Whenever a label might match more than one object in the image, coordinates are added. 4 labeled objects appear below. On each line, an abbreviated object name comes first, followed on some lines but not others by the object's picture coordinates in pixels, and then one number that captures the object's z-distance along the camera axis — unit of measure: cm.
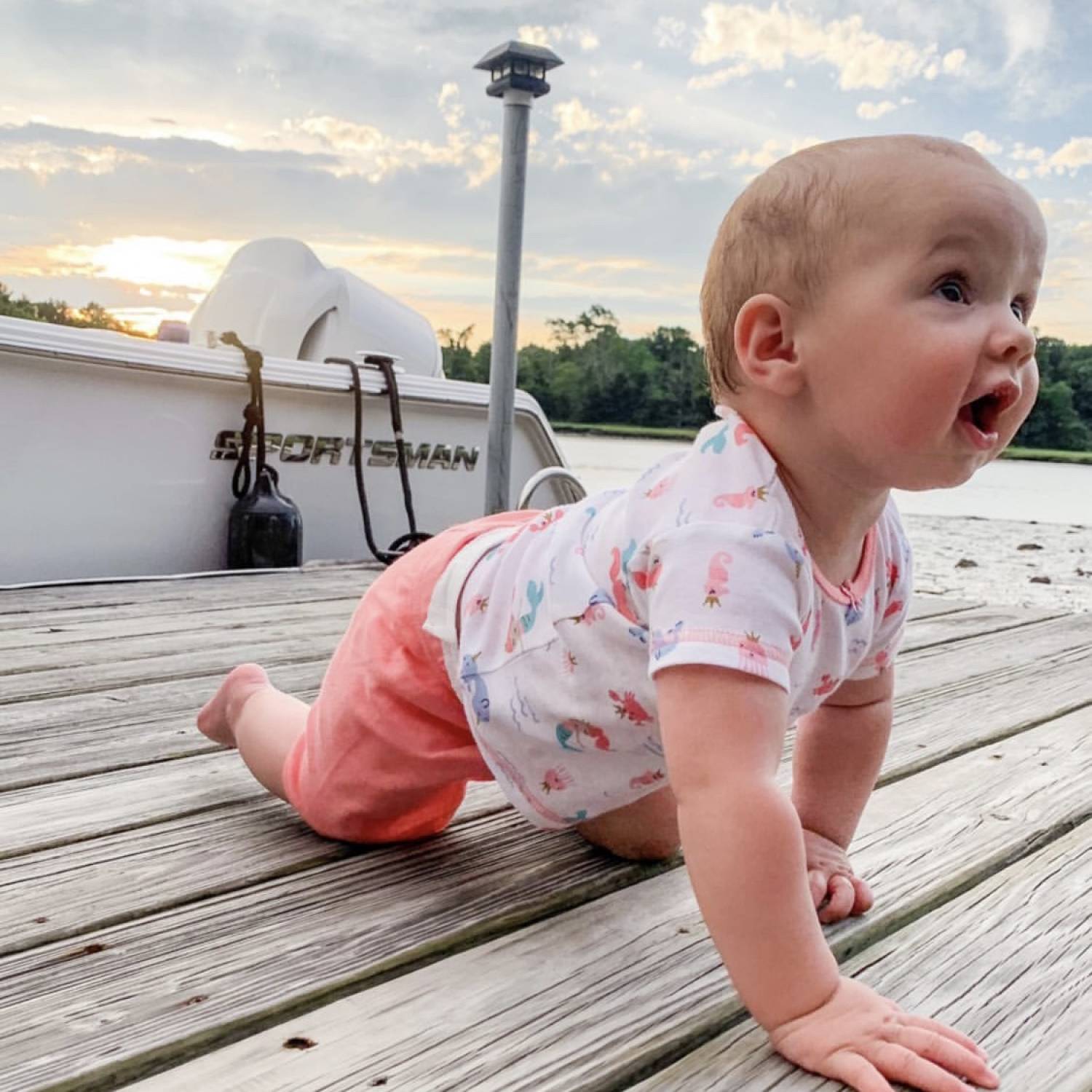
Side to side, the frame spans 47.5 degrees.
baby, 81
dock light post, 348
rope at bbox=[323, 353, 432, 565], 345
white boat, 294
